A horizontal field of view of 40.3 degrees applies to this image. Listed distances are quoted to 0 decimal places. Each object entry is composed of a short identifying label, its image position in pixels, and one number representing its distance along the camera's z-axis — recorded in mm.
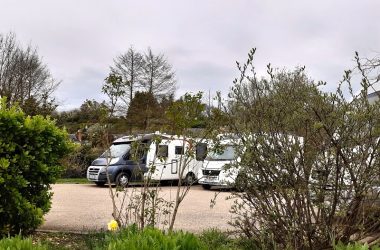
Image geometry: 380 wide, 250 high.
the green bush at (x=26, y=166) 6336
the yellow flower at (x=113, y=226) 5320
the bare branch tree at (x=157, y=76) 36250
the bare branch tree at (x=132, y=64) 36562
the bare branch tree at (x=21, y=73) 29412
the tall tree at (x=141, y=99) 25491
